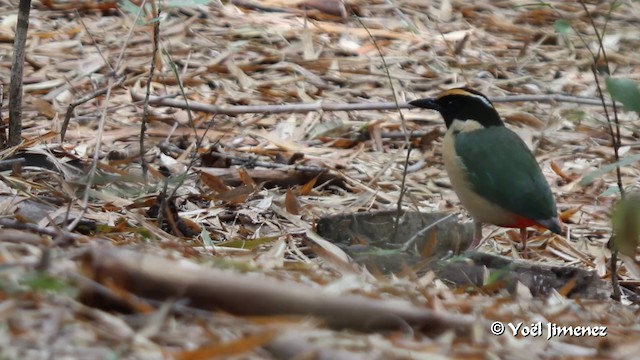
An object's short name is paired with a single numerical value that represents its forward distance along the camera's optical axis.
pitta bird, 11.46
